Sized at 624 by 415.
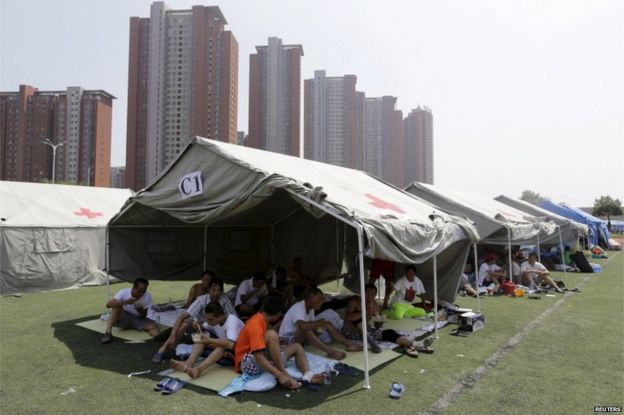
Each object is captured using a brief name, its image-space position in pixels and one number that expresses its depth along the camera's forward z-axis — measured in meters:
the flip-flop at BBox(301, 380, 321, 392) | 4.37
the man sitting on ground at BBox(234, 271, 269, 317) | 7.52
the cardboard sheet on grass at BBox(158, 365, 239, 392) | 4.44
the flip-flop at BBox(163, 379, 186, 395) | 4.28
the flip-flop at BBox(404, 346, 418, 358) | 5.63
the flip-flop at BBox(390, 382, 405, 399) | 4.25
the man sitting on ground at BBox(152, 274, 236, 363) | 5.45
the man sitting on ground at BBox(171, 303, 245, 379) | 4.75
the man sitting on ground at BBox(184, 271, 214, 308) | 6.70
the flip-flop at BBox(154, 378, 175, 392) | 4.34
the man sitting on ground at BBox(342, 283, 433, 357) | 5.91
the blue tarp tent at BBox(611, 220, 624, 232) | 44.54
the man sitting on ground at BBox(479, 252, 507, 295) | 11.15
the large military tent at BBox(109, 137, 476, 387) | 5.38
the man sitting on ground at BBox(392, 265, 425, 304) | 8.43
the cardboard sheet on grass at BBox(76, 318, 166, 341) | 6.34
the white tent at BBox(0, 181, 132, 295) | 10.10
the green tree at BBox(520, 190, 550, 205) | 88.44
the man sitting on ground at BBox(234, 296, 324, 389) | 4.46
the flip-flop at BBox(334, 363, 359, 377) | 4.91
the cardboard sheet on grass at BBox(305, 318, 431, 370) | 5.17
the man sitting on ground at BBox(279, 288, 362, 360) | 5.38
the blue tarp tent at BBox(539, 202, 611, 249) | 23.19
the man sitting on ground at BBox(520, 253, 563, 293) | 11.43
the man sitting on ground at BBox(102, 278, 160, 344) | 6.38
